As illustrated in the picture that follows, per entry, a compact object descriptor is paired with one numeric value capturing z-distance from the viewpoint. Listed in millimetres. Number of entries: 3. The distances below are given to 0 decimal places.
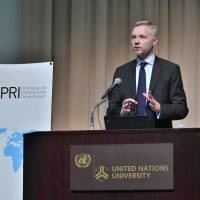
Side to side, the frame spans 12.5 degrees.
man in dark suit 4879
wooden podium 3985
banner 7858
